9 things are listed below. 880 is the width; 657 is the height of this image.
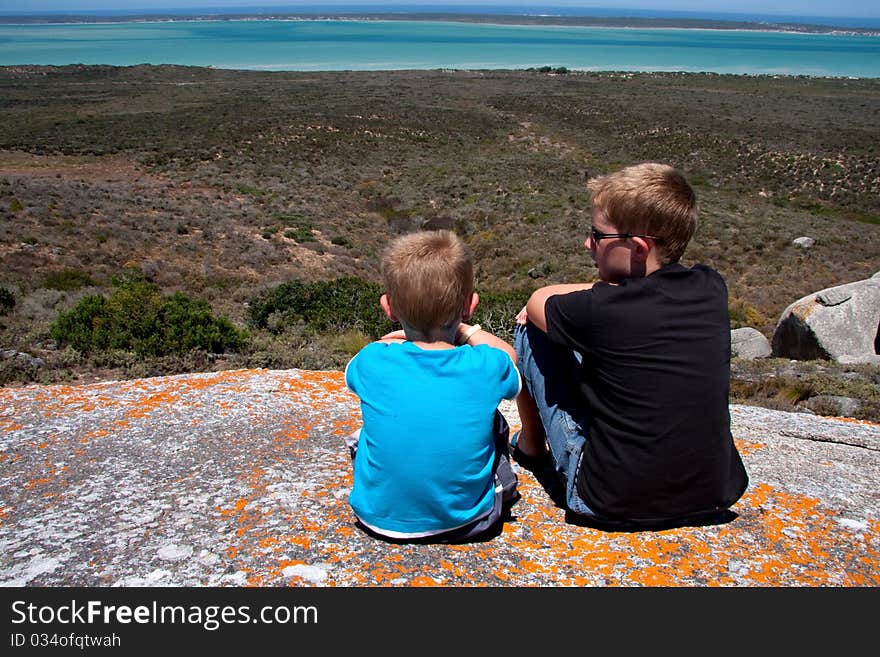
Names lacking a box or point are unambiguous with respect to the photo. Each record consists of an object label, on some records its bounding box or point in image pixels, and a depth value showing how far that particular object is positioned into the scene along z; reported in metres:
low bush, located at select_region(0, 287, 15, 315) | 9.26
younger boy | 2.14
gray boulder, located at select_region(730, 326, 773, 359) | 10.92
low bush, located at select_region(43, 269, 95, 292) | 12.37
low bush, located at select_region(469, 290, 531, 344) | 8.46
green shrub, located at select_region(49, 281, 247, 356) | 5.75
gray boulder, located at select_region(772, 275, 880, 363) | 9.84
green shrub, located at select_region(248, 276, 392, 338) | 8.53
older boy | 2.19
